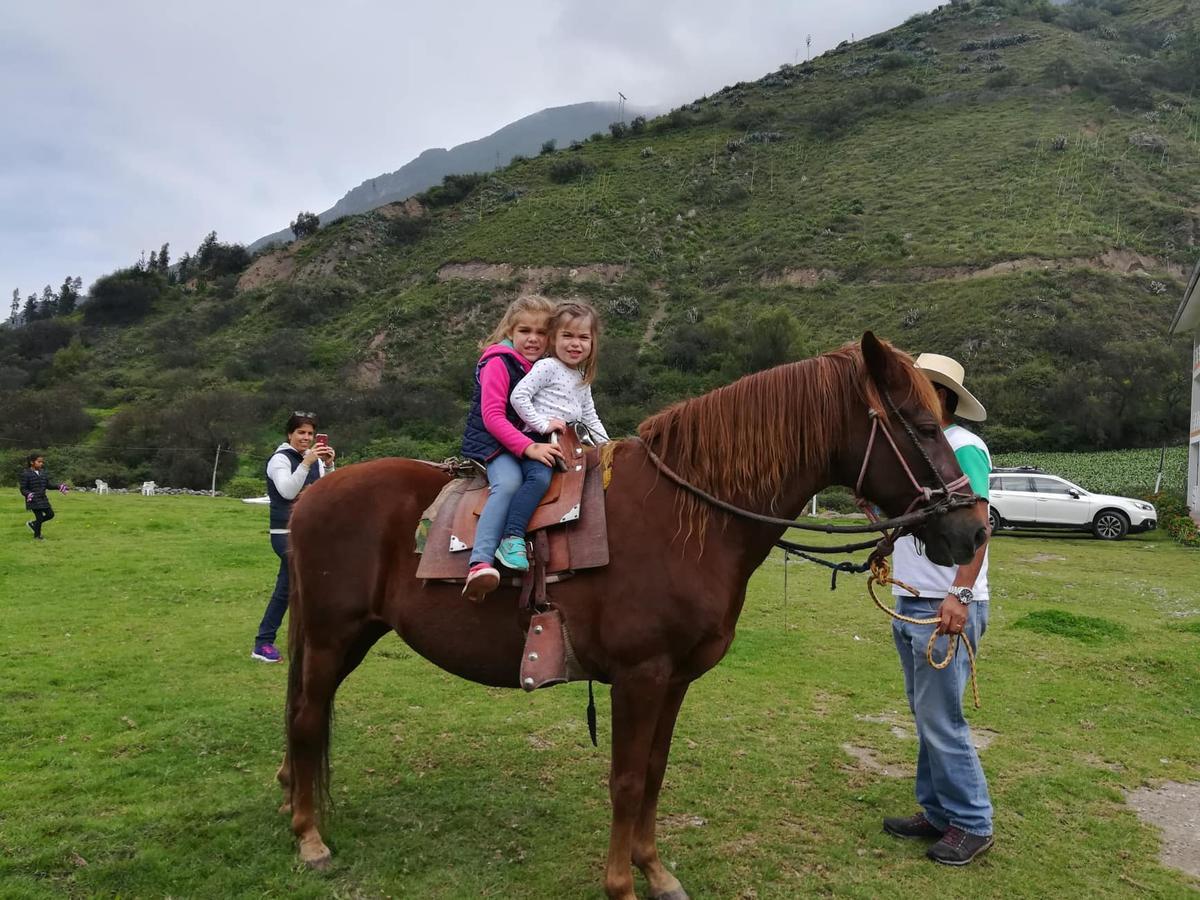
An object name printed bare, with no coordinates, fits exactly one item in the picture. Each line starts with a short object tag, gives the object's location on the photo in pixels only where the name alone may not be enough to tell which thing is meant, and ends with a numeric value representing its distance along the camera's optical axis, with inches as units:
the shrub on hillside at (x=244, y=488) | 994.1
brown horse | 113.0
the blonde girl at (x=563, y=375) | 123.1
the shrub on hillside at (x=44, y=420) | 1446.9
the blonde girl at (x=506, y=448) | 114.7
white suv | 705.6
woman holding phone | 219.3
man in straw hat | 133.4
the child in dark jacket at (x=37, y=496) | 488.7
